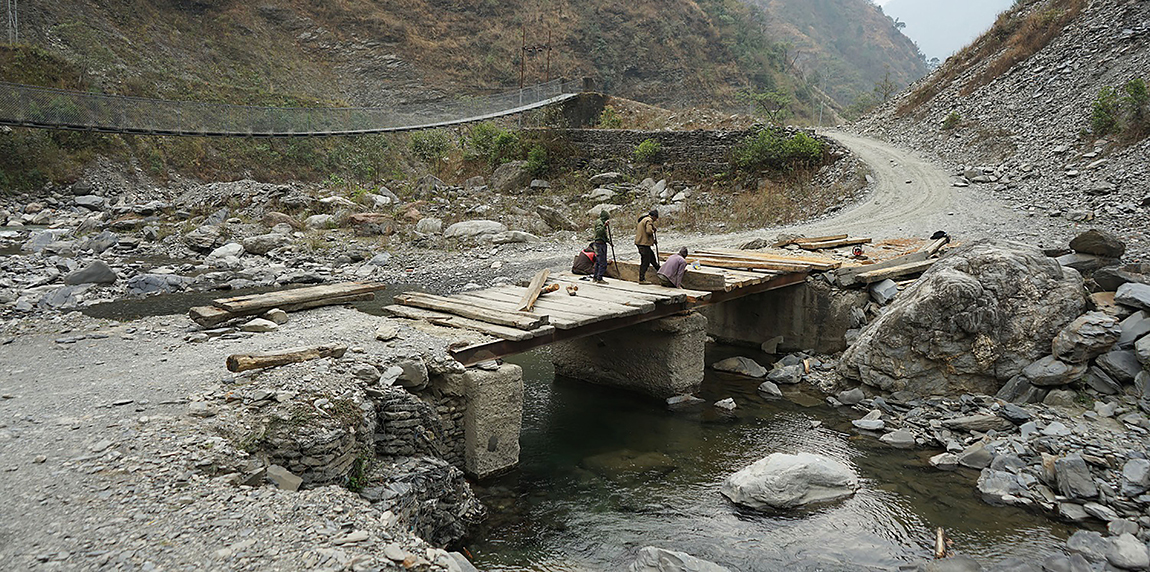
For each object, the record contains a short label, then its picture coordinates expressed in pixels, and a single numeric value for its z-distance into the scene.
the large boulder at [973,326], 9.81
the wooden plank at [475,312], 8.28
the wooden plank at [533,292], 9.09
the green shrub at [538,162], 26.12
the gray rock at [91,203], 23.31
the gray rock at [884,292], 11.91
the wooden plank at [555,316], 8.51
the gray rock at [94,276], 13.58
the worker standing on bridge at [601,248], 11.11
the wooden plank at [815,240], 15.12
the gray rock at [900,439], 8.71
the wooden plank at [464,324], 7.96
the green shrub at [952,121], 27.02
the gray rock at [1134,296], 9.39
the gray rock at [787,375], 11.20
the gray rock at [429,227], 19.53
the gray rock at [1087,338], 9.22
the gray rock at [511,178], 25.55
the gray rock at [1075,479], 7.03
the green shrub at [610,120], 29.61
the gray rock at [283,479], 5.05
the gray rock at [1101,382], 8.95
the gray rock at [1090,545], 6.09
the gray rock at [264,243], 18.12
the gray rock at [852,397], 10.16
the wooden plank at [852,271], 12.17
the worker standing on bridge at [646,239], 10.41
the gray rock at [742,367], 11.70
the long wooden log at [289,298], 8.73
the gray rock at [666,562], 5.77
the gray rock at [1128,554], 5.89
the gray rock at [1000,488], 7.21
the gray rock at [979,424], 8.78
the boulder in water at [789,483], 7.07
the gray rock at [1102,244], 11.16
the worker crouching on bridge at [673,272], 10.67
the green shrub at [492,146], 27.28
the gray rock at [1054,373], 9.27
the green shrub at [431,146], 30.64
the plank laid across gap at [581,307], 9.09
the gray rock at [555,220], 21.03
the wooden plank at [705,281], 10.59
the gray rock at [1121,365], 8.91
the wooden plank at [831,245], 14.77
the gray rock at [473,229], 19.17
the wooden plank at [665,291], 10.01
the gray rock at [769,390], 10.69
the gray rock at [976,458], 8.00
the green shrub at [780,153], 23.56
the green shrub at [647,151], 25.70
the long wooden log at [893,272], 12.17
